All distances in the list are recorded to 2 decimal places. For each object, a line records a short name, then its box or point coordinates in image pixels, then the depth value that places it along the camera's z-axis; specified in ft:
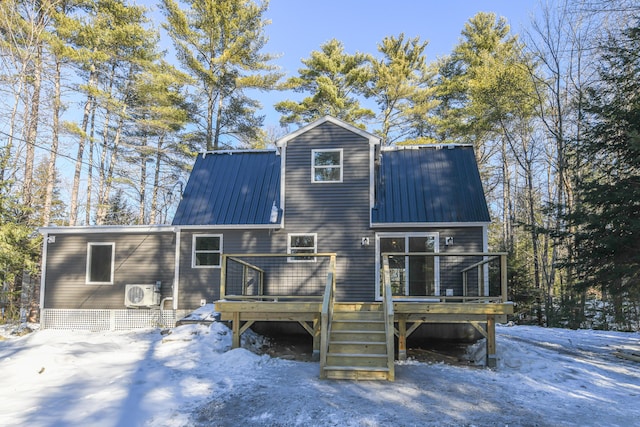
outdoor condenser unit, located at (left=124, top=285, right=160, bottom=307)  36.55
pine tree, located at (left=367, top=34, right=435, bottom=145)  70.44
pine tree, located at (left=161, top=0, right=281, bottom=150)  62.75
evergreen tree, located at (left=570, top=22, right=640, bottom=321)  26.45
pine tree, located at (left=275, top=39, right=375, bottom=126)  69.77
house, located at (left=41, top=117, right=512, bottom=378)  33.65
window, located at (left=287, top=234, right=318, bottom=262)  34.99
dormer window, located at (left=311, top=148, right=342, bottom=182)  35.78
